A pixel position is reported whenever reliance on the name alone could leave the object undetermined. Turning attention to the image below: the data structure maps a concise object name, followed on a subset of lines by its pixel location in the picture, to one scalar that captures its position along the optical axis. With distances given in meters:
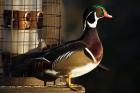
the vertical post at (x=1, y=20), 6.57
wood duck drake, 6.16
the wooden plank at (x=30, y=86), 6.12
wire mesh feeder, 6.51
